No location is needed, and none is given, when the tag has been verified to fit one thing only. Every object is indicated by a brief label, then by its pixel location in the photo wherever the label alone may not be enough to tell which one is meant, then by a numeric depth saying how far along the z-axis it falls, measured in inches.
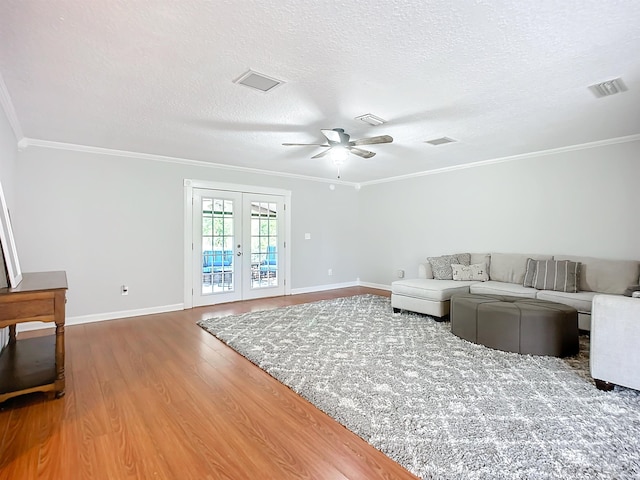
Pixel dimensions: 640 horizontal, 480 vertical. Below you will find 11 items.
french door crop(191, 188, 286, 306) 222.1
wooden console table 89.7
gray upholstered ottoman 130.5
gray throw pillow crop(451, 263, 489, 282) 206.5
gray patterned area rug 71.3
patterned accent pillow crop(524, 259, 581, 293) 170.0
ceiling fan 136.9
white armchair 95.0
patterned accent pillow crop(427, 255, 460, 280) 213.6
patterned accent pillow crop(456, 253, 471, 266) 218.1
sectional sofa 163.2
